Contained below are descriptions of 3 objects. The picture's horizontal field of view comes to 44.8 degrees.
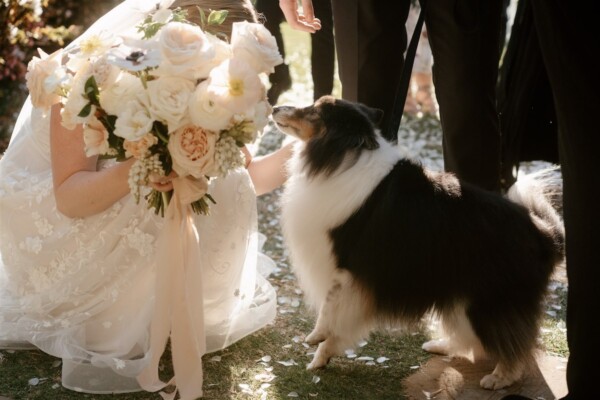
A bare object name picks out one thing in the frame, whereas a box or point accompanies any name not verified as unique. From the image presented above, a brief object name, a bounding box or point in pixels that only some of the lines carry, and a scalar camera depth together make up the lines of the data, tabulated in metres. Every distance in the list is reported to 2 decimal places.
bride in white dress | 2.64
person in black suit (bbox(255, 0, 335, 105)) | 4.94
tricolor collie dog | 2.52
